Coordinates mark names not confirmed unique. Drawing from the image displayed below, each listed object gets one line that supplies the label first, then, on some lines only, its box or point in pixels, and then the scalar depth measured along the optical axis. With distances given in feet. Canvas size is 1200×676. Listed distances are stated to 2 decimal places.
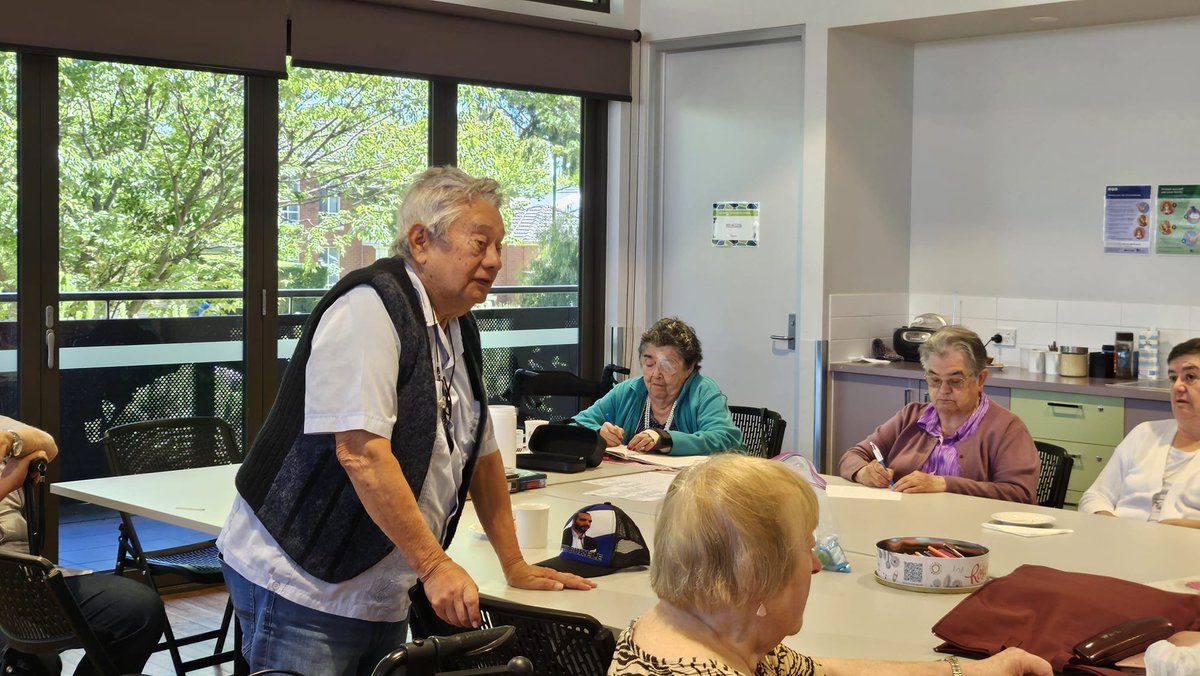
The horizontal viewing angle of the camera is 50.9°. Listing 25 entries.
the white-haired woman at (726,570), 5.67
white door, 20.49
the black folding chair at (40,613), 9.39
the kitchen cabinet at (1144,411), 16.60
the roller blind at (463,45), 17.60
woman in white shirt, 11.94
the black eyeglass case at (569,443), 13.17
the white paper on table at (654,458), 13.55
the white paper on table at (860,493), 12.00
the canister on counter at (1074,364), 18.16
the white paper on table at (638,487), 11.78
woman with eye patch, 14.56
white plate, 10.62
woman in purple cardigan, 12.41
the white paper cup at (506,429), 11.61
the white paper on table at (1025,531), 10.34
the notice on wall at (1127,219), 18.63
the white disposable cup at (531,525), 9.59
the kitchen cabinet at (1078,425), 16.99
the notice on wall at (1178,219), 18.12
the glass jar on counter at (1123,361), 18.13
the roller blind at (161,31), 15.03
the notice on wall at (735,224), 20.92
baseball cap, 8.80
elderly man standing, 6.98
